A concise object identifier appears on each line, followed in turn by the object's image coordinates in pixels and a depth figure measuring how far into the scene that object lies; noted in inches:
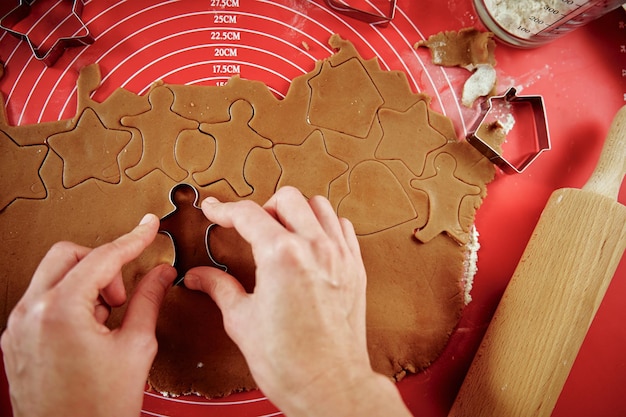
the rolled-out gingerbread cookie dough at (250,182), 14.3
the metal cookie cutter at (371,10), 15.4
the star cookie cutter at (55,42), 14.8
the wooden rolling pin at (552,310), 13.6
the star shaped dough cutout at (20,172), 14.5
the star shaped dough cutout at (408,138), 15.2
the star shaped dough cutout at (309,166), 14.8
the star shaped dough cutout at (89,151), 14.6
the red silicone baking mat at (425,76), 15.3
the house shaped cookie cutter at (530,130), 15.1
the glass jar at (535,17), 14.1
